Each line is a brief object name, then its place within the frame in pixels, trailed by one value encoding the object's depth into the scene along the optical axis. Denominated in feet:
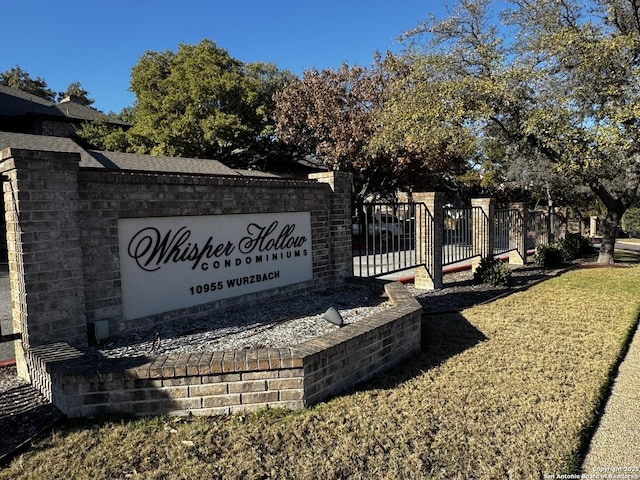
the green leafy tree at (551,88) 31.17
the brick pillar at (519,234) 43.60
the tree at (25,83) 129.18
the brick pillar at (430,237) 29.78
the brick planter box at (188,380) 11.26
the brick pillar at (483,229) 36.70
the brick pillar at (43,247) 12.80
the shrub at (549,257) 40.73
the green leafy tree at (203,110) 69.51
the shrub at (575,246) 45.64
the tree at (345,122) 59.52
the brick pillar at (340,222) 24.66
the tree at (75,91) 149.67
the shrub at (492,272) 31.27
